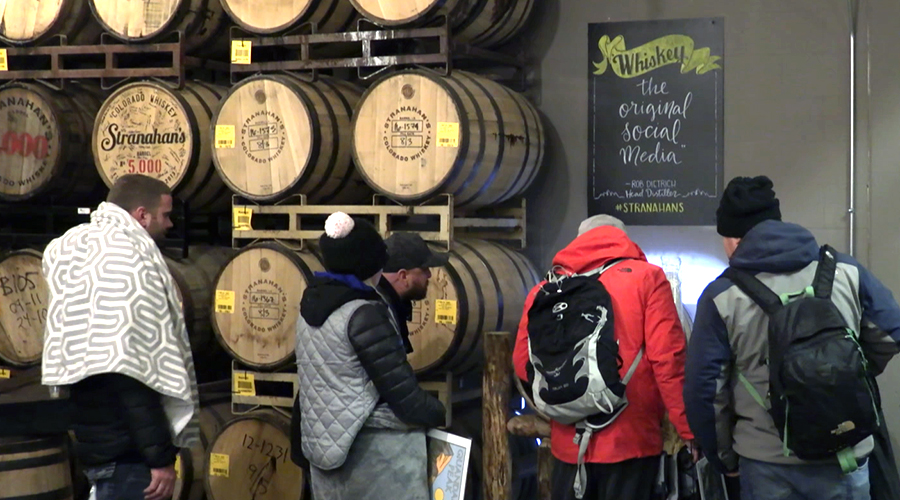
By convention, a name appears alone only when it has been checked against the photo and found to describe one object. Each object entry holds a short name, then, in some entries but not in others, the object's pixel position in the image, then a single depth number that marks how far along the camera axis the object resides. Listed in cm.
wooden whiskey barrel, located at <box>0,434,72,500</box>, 901
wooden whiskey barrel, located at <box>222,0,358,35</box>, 1052
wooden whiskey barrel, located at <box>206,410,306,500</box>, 1039
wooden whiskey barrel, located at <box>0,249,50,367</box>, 1155
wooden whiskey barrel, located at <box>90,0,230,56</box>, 1102
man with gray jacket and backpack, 626
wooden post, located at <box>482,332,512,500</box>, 925
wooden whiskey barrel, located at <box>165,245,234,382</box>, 1098
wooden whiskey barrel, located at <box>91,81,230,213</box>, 1097
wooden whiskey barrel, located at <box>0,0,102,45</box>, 1148
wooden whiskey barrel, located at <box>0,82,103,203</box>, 1143
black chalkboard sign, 1139
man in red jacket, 741
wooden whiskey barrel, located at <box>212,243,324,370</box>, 1030
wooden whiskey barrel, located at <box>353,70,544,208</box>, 974
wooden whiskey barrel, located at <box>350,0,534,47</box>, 1001
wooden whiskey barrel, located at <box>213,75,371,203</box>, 1027
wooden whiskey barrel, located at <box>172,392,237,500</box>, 1102
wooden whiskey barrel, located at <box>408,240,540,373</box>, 968
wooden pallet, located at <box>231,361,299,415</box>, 1051
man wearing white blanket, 704
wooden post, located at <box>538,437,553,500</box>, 903
